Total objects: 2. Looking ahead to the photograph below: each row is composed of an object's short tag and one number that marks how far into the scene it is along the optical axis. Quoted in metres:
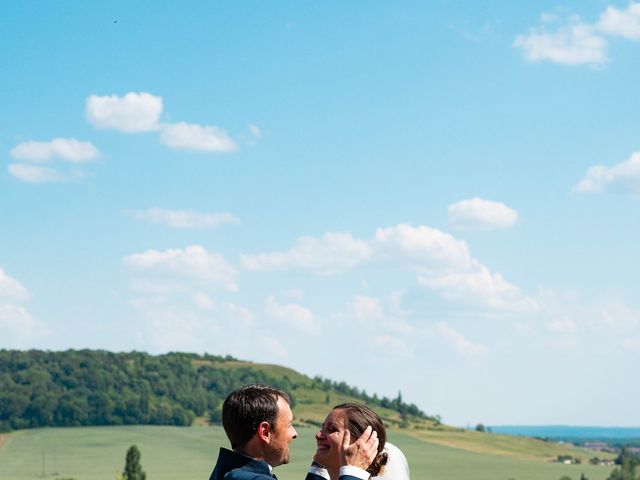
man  4.94
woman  5.01
